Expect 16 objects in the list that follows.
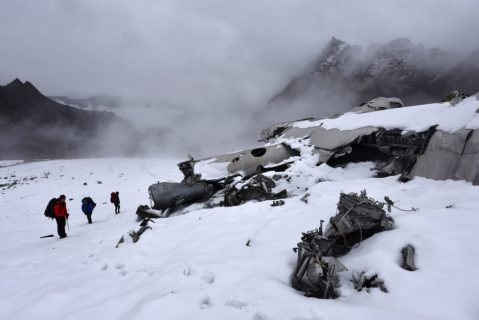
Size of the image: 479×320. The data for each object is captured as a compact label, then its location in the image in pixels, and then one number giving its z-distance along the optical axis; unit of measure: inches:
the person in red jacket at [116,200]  653.9
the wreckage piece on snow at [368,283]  149.2
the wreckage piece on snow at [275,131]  760.0
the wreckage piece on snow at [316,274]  151.1
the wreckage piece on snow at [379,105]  635.5
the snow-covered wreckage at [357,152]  329.4
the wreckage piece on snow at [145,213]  462.3
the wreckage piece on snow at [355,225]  189.5
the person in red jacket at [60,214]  413.7
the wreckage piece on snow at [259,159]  568.1
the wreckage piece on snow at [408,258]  154.6
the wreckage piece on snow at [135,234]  297.6
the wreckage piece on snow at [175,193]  504.1
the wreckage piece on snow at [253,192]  443.4
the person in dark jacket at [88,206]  542.6
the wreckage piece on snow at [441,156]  315.9
